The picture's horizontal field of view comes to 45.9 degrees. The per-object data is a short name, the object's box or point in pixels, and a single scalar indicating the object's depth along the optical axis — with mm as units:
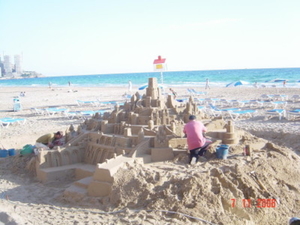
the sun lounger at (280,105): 21672
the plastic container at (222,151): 8898
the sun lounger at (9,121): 17672
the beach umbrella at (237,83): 26992
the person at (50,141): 12273
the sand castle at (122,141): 8867
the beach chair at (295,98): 24575
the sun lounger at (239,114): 18172
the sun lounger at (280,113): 17422
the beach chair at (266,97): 26027
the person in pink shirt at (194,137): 8836
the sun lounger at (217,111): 19300
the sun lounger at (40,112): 22338
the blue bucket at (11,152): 12853
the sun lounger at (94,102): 25956
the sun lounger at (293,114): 17570
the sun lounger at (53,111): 21256
